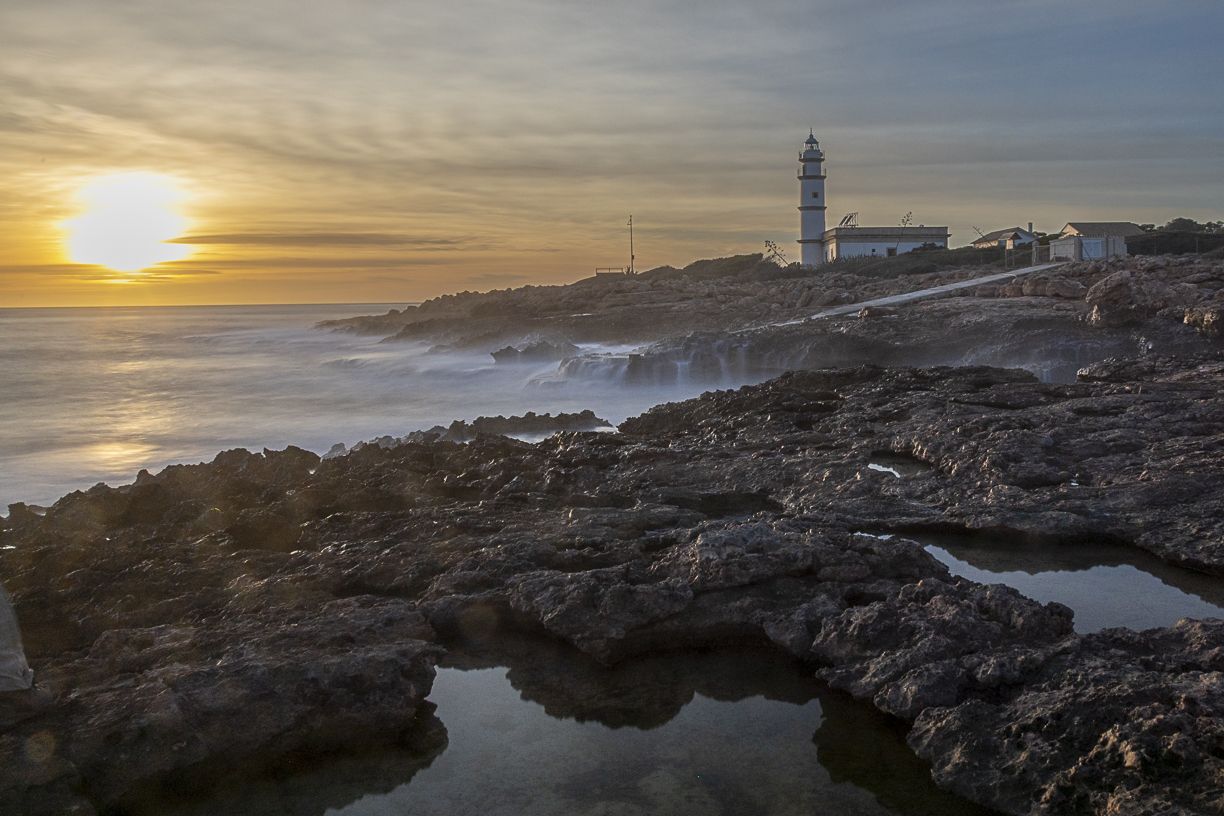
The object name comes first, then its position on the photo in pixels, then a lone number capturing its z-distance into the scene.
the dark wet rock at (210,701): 3.57
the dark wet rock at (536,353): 25.97
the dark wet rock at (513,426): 12.12
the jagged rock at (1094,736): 3.12
